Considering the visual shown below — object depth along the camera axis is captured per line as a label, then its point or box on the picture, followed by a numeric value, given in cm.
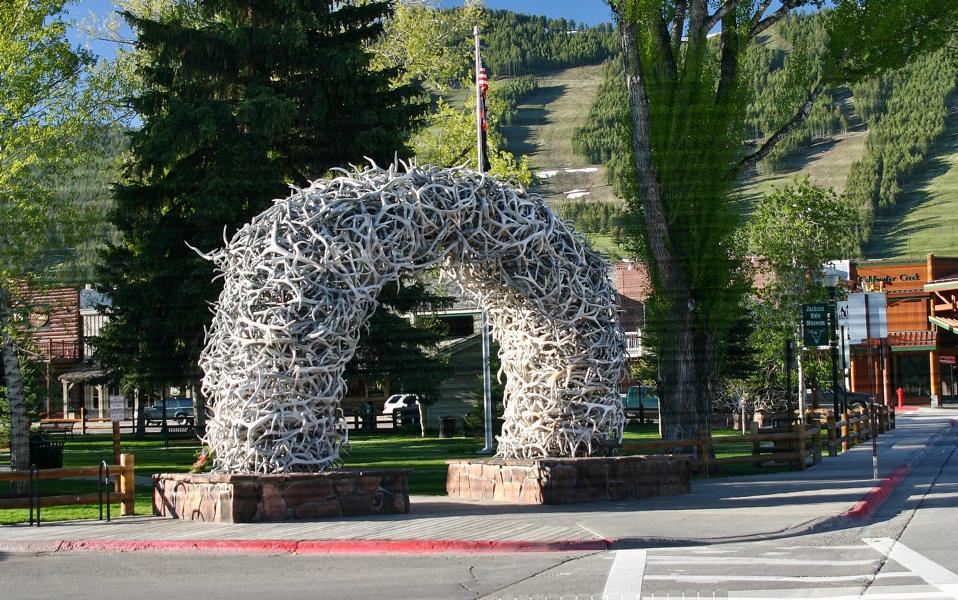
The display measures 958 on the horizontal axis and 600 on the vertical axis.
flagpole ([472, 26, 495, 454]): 2633
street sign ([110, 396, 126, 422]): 1691
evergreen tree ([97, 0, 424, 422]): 2184
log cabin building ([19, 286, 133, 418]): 4438
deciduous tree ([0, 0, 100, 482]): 1908
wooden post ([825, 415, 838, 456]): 2464
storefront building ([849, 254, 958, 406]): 5581
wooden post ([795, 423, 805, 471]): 2024
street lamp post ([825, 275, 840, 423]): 2575
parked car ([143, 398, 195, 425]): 5443
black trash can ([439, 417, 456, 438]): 3666
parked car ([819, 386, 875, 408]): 4218
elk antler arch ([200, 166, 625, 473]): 1260
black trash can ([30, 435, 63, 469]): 2116
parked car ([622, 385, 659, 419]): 4776
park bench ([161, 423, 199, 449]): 3291
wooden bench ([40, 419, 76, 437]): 3710
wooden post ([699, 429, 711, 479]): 1914
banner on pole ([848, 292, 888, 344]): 2545
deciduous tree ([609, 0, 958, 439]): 2164
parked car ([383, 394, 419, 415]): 4556
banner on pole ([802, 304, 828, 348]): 2094
